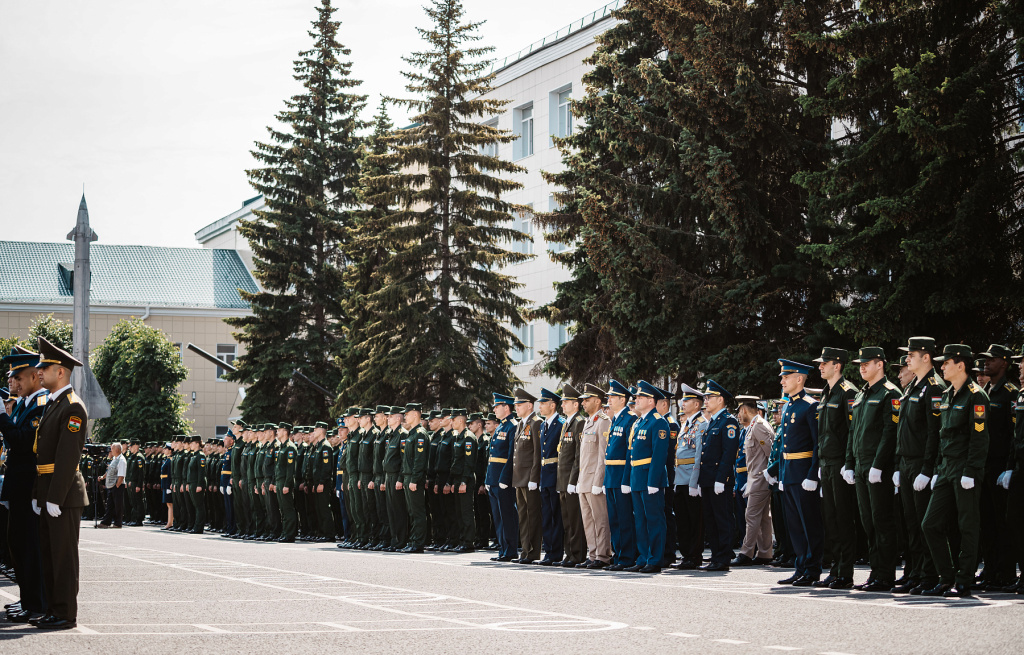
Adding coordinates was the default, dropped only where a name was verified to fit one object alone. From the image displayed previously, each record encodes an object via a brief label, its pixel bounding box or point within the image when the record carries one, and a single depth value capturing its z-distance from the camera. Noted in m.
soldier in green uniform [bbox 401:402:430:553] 18.72
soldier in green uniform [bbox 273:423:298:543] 23.14
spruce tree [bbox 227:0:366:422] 38.50
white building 40.81
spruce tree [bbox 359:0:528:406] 30.05
